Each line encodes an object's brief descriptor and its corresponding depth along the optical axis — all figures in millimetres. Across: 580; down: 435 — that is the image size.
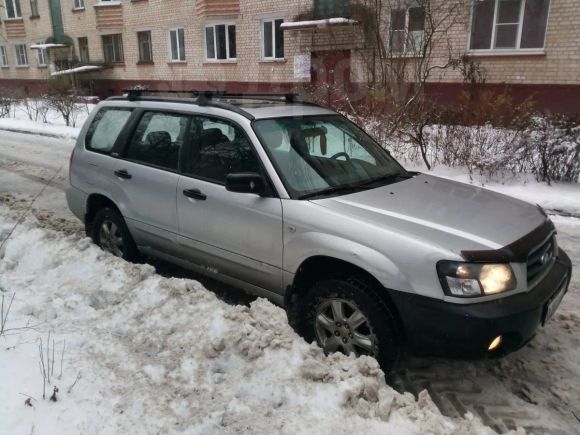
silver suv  2777
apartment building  13797
